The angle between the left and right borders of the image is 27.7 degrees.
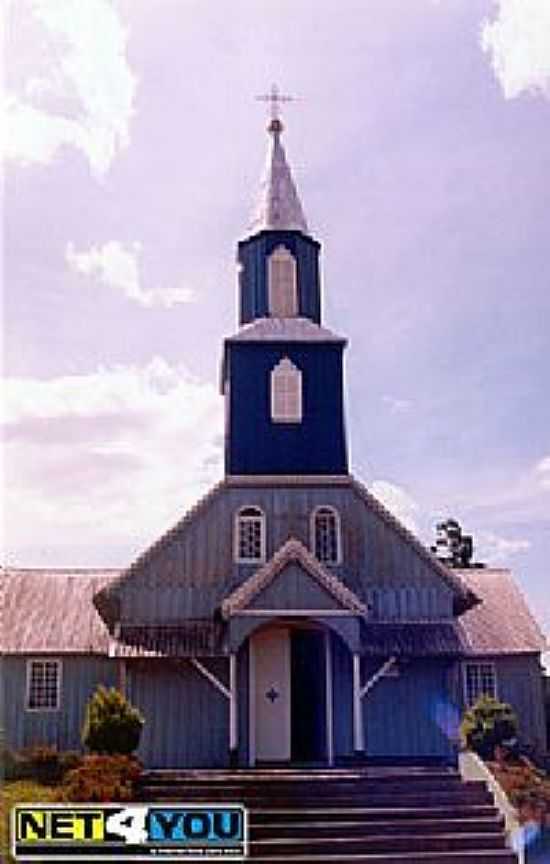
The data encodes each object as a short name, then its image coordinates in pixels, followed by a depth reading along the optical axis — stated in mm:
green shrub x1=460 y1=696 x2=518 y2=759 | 17734
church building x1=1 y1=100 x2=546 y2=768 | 20422
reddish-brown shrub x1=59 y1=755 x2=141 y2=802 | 14367
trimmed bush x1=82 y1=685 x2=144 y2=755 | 17531
